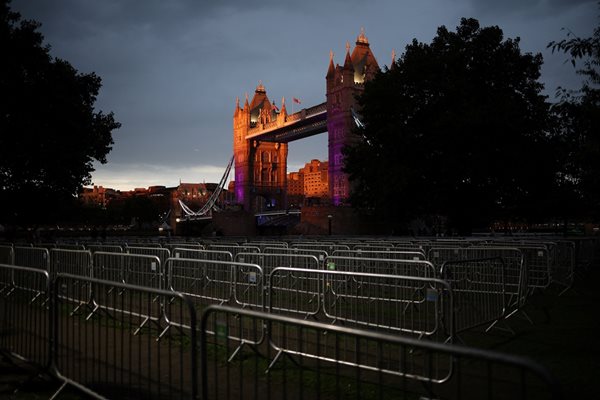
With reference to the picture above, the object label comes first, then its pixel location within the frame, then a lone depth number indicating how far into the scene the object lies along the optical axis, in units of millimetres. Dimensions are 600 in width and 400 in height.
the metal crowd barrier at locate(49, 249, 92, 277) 11375
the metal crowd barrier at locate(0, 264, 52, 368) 5887
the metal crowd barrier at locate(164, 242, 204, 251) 14812
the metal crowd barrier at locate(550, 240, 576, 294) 12781
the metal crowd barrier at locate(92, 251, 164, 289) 10156
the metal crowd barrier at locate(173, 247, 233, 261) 12205
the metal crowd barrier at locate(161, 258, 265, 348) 8539
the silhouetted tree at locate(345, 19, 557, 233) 28812
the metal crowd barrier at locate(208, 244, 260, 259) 12656
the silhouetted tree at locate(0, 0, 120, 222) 23109
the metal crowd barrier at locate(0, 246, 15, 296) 7623
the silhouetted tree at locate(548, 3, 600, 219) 10375
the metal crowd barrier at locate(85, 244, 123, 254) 14273
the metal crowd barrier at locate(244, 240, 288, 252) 13805
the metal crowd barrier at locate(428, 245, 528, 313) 9000
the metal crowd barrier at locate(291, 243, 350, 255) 13231
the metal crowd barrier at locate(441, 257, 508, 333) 7449
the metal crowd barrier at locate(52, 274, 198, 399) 4695
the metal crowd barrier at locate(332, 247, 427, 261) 11441
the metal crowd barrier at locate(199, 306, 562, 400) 3889
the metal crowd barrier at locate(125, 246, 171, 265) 11691
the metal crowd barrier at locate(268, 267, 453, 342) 6121
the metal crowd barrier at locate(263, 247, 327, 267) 10031
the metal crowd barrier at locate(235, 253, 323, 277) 10383
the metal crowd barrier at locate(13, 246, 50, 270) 11828
